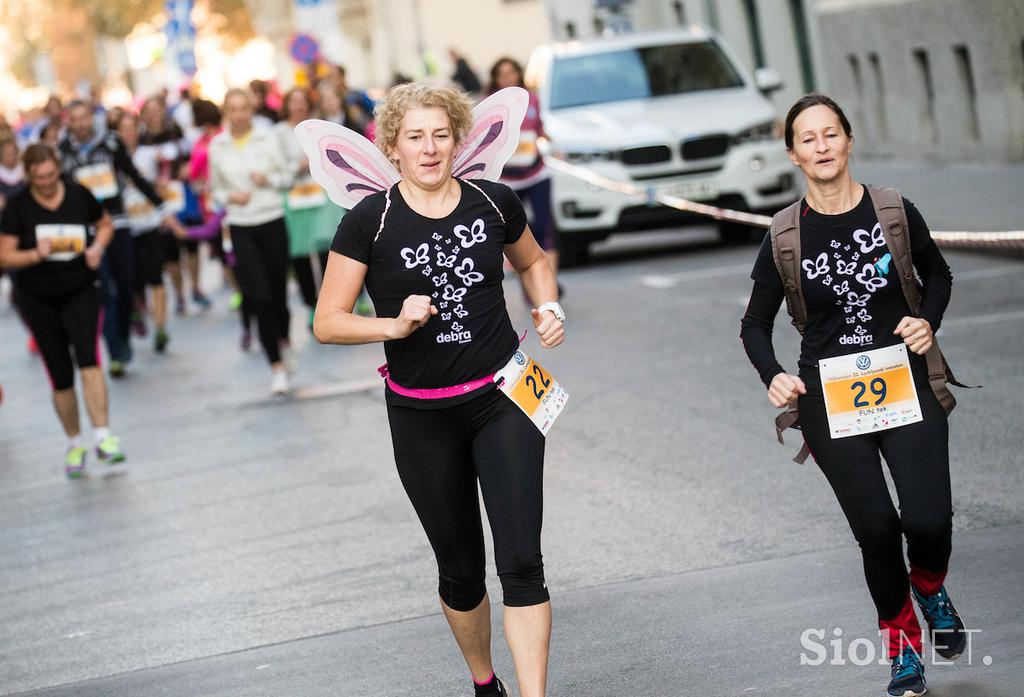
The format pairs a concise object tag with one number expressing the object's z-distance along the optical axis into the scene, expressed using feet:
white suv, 92.23
